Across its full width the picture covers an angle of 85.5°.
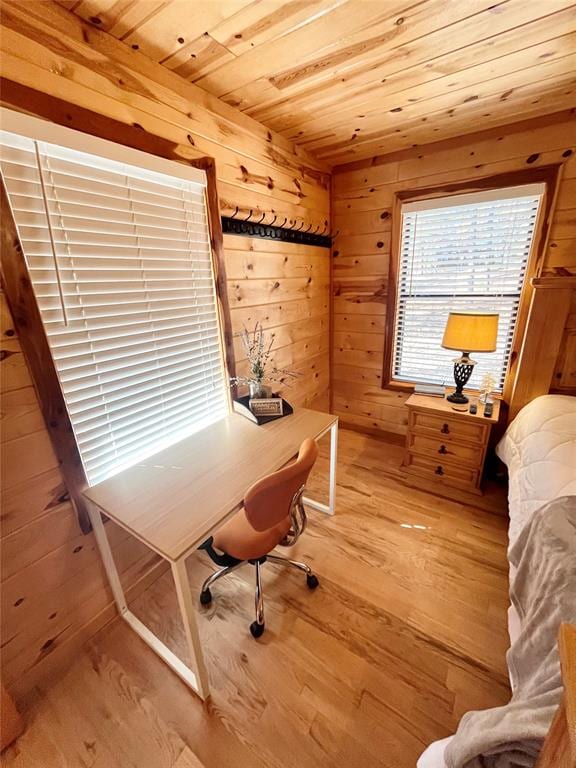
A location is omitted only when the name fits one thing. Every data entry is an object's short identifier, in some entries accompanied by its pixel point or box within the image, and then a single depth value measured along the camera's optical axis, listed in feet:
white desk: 3.44
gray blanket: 2.19
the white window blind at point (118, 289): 3.55
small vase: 6.14
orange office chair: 3.73
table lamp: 6.41
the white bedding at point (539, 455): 4.18
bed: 2.49
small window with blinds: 6.76
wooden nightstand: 6.91
